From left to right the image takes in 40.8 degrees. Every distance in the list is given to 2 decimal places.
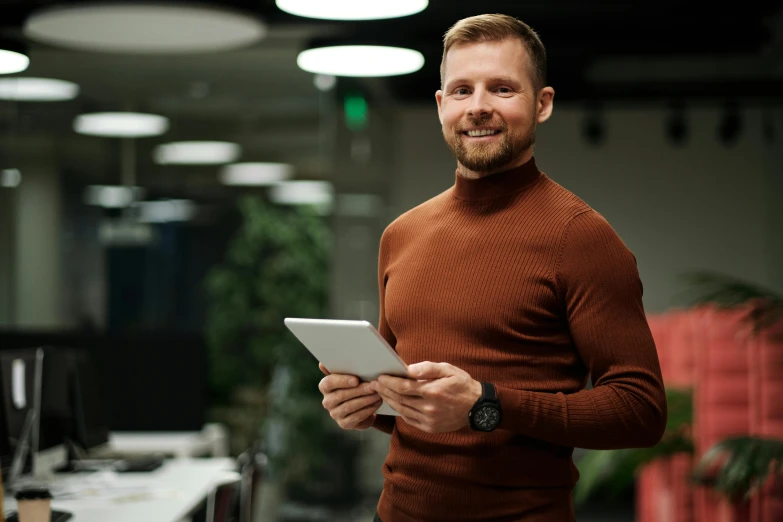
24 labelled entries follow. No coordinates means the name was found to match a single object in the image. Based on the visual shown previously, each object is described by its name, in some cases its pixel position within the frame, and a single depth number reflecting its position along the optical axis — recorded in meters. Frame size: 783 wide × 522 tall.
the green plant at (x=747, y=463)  3.69
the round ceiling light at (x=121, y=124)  8.02
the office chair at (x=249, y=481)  3.48
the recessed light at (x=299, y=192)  8.34
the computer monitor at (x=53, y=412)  4.05
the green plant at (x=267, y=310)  7.52
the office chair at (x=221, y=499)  3.06
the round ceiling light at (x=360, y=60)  5.21
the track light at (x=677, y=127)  8.39
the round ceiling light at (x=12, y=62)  5.24
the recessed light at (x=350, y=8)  4.42
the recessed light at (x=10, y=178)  7.80
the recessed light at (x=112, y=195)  8.30
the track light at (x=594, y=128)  8.58
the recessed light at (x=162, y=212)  8.35
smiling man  1.55
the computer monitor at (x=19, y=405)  3.48
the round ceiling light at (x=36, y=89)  7.44
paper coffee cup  2.66
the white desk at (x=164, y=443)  5.27
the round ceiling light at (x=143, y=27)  5.36
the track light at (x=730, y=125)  8.38
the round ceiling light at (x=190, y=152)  8.36
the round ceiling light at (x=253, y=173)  8.42
